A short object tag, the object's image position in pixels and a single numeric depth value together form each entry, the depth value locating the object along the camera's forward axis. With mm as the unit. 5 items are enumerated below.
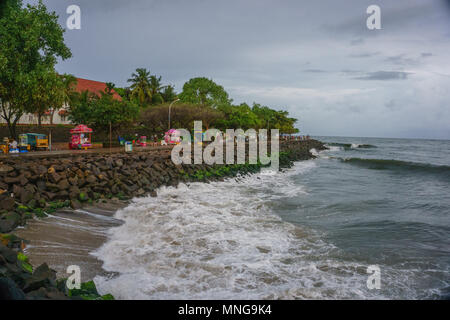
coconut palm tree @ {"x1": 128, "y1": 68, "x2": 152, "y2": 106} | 53344
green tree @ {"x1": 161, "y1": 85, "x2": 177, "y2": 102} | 57131
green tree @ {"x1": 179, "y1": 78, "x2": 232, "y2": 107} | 51219
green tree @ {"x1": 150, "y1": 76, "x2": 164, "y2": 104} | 53156
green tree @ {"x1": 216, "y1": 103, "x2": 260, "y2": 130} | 47312
